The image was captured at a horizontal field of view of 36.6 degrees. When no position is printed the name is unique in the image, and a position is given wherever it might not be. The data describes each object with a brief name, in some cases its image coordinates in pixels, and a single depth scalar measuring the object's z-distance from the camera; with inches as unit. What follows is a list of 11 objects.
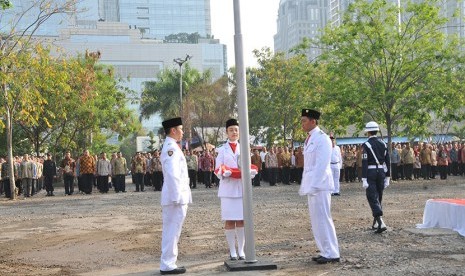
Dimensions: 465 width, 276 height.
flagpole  388.5
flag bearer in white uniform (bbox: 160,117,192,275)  388.5
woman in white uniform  409.1
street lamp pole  2294.5
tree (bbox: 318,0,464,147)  1262.3
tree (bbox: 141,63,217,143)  2586.1
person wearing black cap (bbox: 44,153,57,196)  1267.2
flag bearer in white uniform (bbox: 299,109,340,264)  398.6
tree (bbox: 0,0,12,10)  595.2
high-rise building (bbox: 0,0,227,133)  6156.5
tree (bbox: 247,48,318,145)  2062.0
